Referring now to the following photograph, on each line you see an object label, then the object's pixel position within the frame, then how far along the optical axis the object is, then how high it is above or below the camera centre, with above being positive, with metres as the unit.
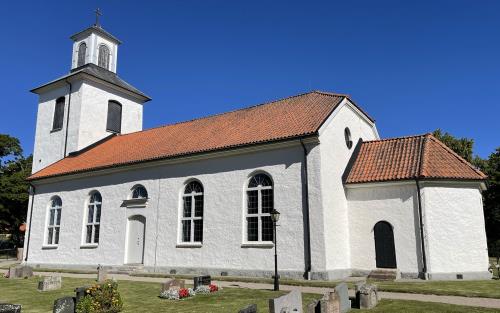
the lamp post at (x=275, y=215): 15.05 +1.05
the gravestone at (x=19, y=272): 19.34 -1.32
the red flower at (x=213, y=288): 14.18 -1.53
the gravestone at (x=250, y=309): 8.18 -1.32
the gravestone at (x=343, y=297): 10.51 -1.40
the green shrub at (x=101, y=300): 10.33 -1.47
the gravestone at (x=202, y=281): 14.08 -1.29
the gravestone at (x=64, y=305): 10.26 -1.55
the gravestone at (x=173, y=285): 13.37 -1.34
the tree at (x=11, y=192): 41.75 +5.35
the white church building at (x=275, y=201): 17.28 +2.04
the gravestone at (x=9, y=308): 5.44 -0.86
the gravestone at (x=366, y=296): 11.04 -1.44
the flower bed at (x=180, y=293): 12.98 -1.59
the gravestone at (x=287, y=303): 8.80 -1.34
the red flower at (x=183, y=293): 13.04 -1.57
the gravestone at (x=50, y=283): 15.34 -1.49
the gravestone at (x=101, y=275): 17.12 -1.30
